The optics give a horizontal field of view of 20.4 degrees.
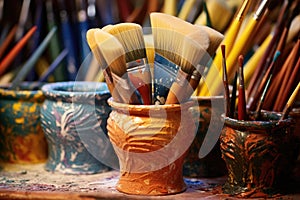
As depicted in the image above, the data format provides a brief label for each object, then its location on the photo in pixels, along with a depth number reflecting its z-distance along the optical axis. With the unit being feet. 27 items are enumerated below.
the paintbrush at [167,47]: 2.59
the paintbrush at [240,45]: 2.92
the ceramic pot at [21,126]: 3.12
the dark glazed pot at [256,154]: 2.66
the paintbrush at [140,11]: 3.67
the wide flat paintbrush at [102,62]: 2.67
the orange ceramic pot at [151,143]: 2.67
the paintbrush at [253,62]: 3.13
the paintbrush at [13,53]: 3.25
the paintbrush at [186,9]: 3.42
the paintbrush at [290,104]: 2.67
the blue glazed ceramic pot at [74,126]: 2.96
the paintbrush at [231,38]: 2.86
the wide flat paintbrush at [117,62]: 2.60
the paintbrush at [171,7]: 3.41
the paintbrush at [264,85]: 2.79
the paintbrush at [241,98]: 2.68
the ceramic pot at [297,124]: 2.83
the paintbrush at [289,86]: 2.86
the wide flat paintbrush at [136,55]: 2.65
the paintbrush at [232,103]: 2.77
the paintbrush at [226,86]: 2.71
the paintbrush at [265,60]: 3.01
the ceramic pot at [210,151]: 2.90
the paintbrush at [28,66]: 3.22
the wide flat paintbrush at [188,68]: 2.58
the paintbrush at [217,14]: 3.23
